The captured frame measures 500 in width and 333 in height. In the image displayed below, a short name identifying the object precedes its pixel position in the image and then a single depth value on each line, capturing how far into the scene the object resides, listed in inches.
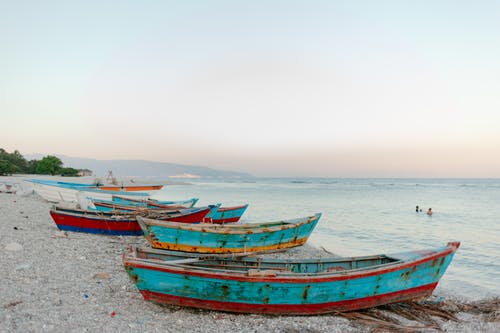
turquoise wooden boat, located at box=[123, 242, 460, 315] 278.7
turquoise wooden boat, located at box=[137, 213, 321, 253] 474.3
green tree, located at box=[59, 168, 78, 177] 2756.6
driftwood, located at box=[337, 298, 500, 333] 287.6
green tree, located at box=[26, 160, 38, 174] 2697.1
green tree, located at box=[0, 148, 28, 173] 2367.1
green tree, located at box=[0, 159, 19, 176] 2202.1
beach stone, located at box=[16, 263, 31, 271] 348.5
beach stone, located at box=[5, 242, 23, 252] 414.1
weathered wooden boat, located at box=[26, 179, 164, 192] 1005.2
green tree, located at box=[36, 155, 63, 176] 2588.6
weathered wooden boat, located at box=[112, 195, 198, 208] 824.1
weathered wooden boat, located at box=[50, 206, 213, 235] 576.4
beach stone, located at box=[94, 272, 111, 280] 353.4
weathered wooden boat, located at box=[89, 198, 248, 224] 708.0
